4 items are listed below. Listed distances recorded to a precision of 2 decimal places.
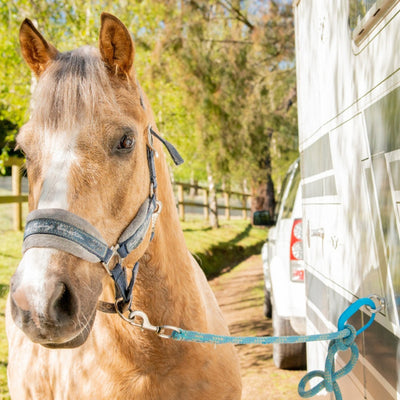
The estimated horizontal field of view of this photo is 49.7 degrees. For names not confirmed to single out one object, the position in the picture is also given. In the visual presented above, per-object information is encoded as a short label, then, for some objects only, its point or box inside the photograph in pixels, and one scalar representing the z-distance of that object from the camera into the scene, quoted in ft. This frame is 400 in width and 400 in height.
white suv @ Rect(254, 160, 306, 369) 13.58
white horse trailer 5.29
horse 4.84
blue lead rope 6.32
